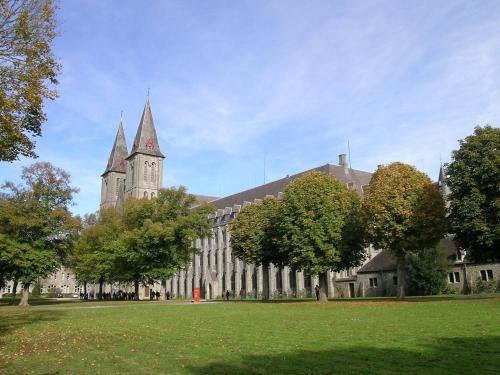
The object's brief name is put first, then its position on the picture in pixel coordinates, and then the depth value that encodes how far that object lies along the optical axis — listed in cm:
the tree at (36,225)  4988
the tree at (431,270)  5494
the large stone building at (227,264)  6184
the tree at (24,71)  1686
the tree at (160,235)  5569
